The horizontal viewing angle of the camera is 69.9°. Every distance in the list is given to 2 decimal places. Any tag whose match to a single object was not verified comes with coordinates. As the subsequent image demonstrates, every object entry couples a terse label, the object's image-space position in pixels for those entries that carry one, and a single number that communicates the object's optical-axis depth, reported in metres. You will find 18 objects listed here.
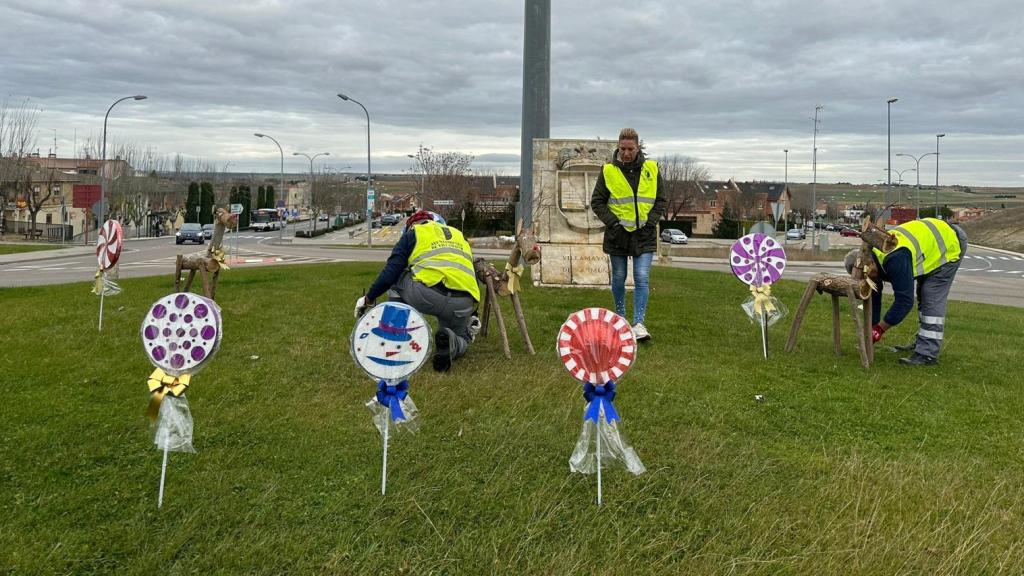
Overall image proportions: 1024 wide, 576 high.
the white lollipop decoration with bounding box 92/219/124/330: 8.09
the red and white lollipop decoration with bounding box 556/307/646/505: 3.83
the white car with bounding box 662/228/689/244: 54.94
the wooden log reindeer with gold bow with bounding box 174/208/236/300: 7.86
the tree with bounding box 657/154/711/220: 72.31
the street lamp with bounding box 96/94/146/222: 37.73
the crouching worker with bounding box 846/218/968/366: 6.69
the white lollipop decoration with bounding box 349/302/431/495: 3.87
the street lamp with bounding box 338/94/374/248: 44.39
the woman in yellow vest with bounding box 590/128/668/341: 7.17
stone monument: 12.45
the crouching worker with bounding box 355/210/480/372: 6.02
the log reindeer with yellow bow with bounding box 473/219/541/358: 6.87
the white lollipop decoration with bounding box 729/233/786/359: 7.11
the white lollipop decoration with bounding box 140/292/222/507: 3.80
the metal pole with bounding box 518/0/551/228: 12.62
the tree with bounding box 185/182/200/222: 70.50
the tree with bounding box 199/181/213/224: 72.00
